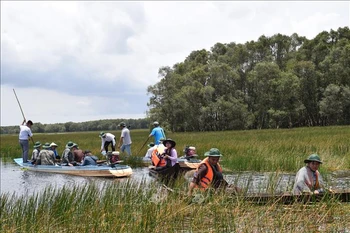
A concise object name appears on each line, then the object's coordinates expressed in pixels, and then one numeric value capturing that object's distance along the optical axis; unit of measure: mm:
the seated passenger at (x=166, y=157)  14922
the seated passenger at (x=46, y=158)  20672
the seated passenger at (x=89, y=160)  19172
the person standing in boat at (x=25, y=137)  22328
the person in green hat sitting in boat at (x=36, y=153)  21109
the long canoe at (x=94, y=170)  17859
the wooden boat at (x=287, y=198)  8898
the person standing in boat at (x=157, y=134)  20562
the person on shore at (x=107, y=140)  22656
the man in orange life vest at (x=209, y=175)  9891
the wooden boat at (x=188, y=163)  19391
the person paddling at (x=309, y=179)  9509
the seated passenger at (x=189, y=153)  20170
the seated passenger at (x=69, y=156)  20231
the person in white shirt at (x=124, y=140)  22188
